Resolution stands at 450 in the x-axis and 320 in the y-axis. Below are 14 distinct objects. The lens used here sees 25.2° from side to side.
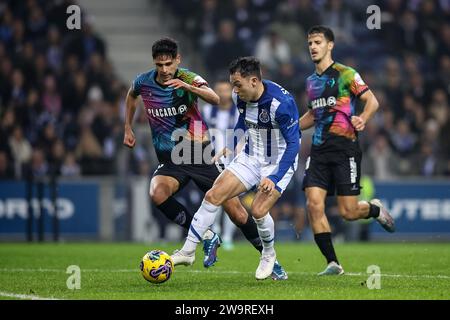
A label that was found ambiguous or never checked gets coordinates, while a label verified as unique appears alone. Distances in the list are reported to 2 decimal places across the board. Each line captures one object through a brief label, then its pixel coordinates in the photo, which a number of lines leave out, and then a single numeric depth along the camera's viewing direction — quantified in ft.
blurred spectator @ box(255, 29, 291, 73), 71.77
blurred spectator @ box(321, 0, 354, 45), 78.23
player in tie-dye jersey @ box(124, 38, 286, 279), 35.53
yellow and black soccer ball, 31.07
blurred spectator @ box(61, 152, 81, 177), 66.18
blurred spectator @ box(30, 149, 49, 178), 65.62
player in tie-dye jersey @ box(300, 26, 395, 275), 36.58
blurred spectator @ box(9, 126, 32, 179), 66.18
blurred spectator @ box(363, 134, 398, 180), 66.74
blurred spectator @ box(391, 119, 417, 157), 69.67
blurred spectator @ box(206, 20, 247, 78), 72.59
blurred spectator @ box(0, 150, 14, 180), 64.18
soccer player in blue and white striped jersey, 32.53
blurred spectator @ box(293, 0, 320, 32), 75.41
